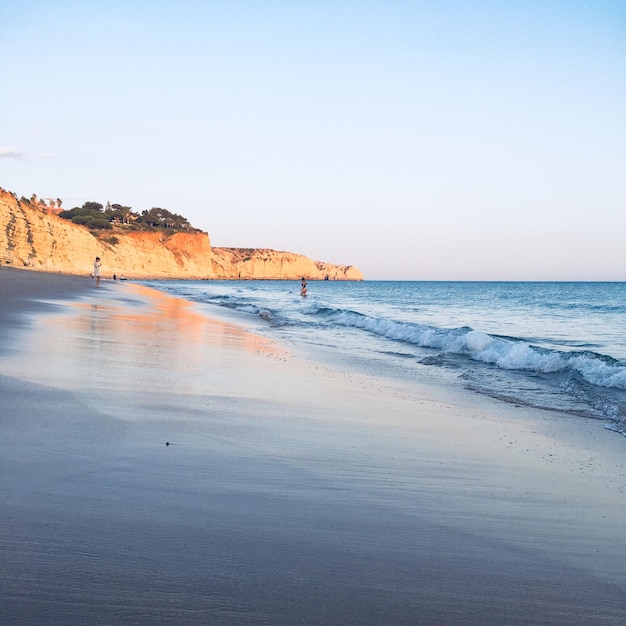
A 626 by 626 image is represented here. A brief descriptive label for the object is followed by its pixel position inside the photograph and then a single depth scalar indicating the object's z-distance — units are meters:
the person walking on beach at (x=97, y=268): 39.11
